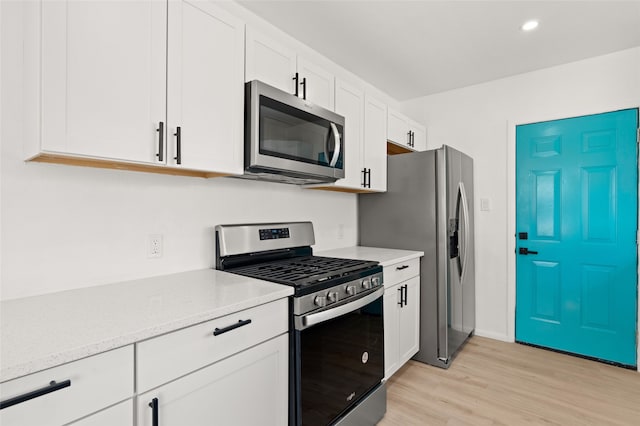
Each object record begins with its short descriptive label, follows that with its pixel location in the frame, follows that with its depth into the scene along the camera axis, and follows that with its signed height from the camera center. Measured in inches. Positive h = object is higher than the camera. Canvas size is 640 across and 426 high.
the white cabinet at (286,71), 68.7 +32.1
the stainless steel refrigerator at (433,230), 104.2 -5.7
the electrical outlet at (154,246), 63.6 -6.6
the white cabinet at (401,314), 89.5 -29.3
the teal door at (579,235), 104.1 -7.1
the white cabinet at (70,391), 29.7 -17.5
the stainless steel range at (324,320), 58.7 -21.3
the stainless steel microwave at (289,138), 66.1 +16.1
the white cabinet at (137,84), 43.6 +19.2
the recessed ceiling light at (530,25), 90.1 +51.2
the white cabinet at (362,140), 94.8 +22.0
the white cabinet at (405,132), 118.2 +30.7
